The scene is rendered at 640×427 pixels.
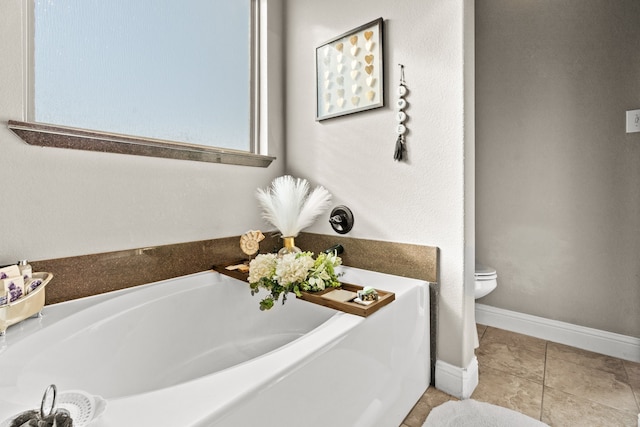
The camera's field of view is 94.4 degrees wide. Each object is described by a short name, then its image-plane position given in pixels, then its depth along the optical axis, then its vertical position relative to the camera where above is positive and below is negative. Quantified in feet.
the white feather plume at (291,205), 5.26 +0.07
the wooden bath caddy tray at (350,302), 3.31 -1.13
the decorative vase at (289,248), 5.17 -0.69
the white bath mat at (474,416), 3.85 -2.80
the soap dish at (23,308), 2.92 -1.01
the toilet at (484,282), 5.73 -1.44
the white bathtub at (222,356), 2.00 -1.46
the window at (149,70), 3.92 +2.23
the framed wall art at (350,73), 5.16 +2.55
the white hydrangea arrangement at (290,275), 4.08 -0.93
